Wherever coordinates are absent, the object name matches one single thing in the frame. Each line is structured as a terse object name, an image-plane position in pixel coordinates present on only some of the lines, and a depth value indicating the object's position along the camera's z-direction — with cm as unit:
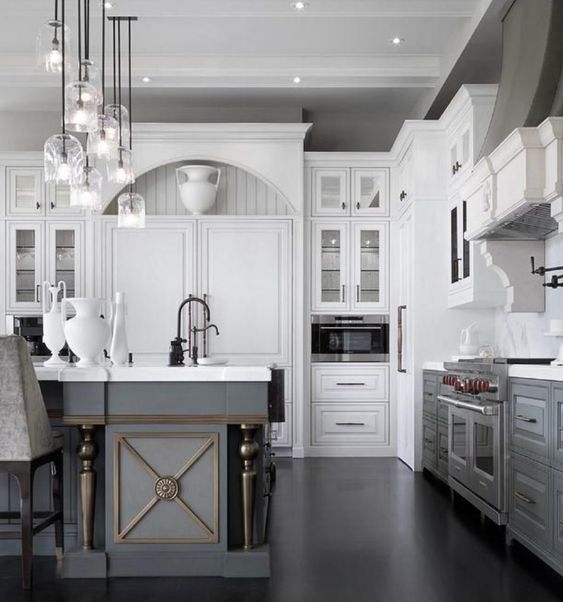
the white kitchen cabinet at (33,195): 690
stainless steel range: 390
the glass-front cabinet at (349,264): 688
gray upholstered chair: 300
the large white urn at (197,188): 677
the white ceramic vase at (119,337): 382
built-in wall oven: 683
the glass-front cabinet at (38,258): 685
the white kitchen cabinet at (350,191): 692
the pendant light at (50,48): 329
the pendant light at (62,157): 343
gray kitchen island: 322
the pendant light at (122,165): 413
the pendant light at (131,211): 430
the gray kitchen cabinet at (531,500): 330
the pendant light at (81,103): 341
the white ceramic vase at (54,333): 377
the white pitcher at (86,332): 346
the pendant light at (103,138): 385
